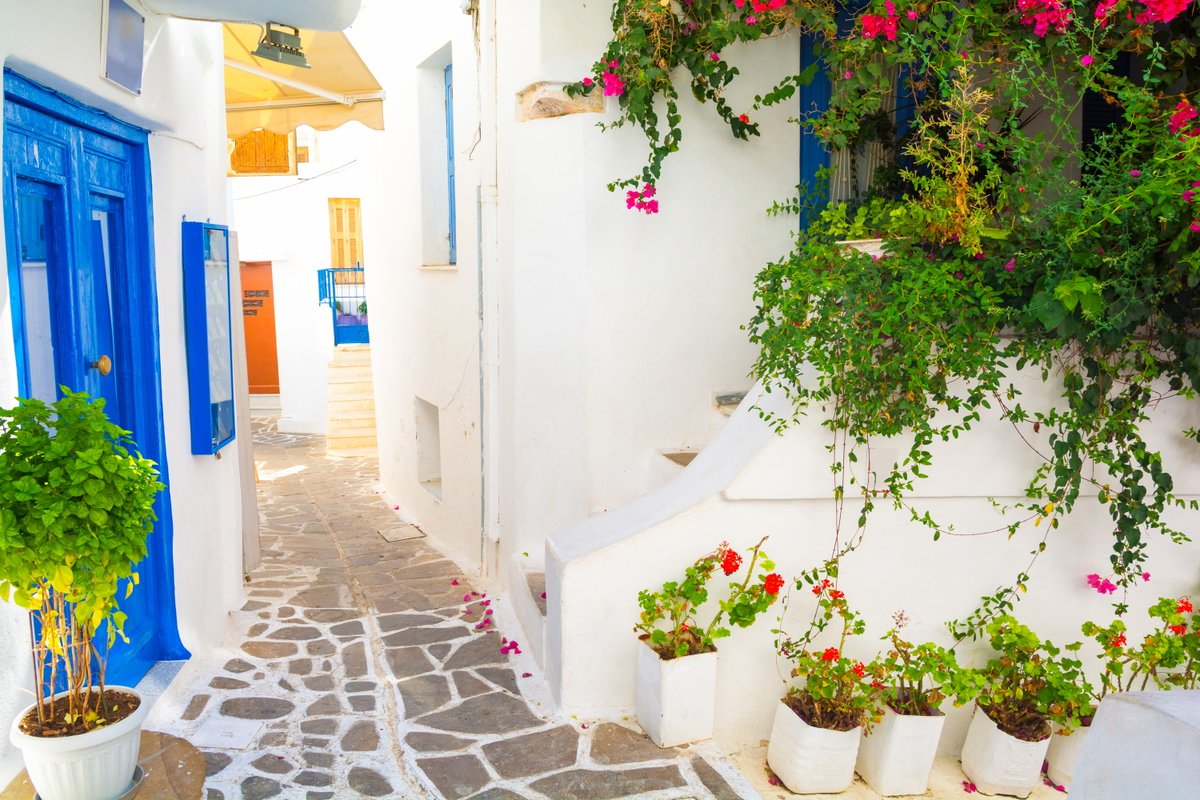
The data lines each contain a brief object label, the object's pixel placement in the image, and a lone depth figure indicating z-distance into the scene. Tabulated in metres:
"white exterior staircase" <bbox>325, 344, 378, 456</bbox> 14.36
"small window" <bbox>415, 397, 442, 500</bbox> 10.20
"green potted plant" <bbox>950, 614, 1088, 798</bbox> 4.37
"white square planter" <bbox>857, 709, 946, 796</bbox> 4.33
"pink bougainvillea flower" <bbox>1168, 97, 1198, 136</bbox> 3.97
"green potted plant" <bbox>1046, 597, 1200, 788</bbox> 4.39
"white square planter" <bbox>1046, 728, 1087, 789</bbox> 4.46
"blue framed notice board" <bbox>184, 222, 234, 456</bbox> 5.67
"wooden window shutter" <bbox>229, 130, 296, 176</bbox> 16.84
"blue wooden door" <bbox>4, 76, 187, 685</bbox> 4.12
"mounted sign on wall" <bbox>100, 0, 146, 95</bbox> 4.48
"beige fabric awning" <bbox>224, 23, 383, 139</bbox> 7.79
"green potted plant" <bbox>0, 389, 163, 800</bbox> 3.18
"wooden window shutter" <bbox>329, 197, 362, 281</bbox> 18.62
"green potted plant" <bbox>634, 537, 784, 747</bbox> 4.51
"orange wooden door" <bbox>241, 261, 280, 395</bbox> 20.27
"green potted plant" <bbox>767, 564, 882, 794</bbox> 4.28
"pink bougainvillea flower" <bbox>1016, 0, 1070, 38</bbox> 4.45
